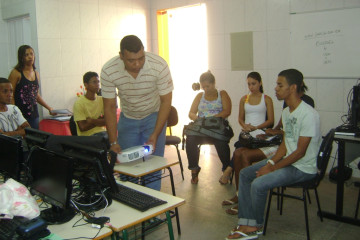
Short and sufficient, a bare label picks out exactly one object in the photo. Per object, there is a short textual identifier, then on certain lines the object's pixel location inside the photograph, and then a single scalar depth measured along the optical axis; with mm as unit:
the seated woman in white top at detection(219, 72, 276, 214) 3842
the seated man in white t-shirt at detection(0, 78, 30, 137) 3289
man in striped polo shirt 2797
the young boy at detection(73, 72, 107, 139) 3623
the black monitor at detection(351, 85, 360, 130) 3203
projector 2555
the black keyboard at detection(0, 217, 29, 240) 1598
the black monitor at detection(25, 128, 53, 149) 2178
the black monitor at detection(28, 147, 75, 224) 1730
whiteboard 3861
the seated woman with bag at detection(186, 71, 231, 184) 4125
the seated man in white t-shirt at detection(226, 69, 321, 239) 2658
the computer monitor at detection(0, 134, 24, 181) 2236
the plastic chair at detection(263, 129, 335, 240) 2684
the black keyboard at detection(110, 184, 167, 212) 1889
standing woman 4035
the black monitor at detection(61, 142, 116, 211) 1820
